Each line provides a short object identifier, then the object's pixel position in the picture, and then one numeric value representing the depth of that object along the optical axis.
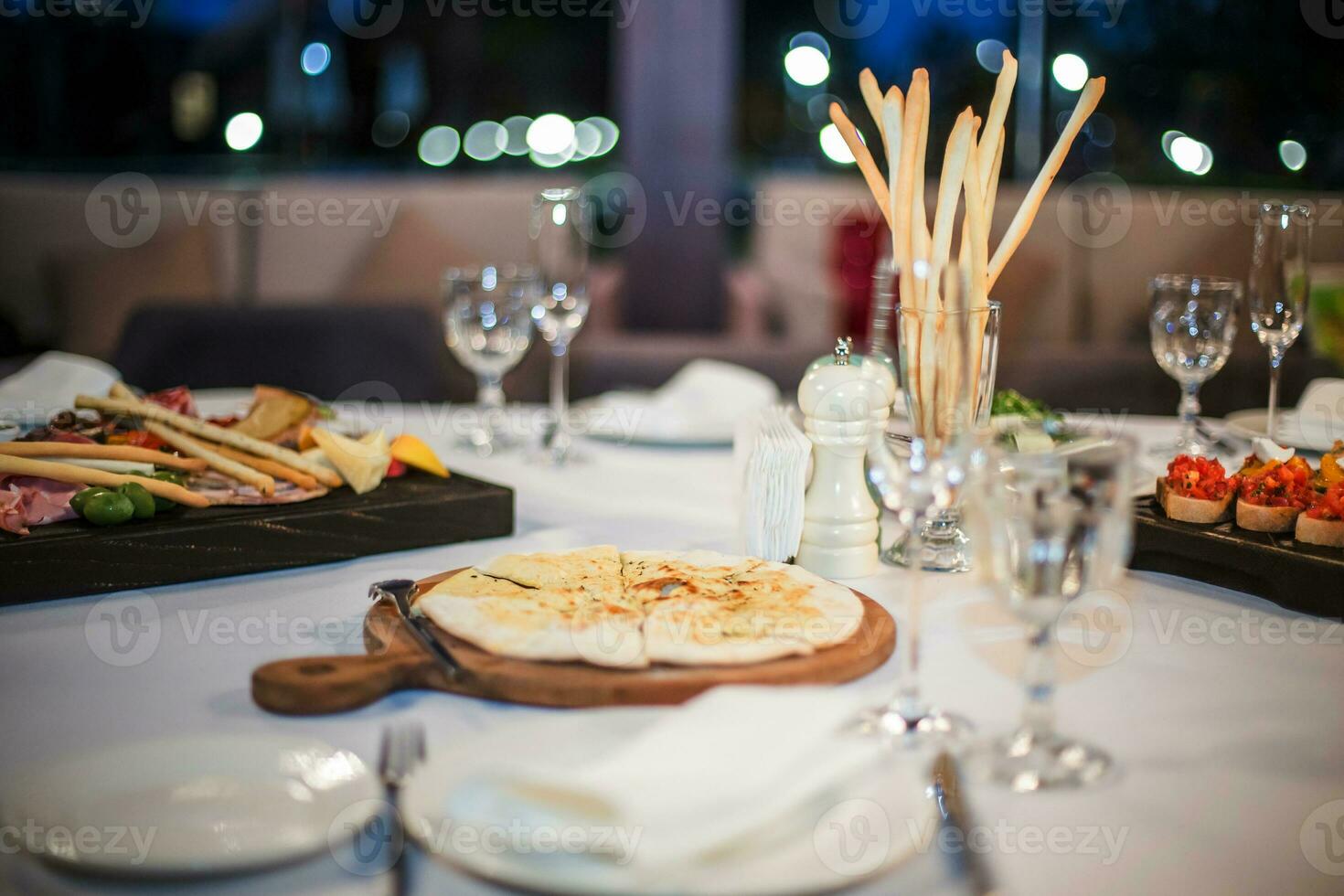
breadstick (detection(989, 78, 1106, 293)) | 1.25
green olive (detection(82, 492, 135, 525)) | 1.15
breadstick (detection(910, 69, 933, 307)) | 1.23
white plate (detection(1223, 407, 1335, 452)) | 1.69
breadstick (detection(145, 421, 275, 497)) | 1.27
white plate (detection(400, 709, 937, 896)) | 0.63
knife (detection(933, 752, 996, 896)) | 0.68
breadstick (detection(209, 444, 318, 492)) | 1.30
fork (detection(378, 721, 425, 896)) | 0.73
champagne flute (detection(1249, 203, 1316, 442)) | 1.57
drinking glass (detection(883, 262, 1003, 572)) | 1.17
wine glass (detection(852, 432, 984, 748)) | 0.82
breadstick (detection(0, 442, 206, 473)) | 1.20
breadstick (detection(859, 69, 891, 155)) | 1.27
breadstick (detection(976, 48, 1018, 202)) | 1.23
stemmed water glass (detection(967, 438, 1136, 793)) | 0.74
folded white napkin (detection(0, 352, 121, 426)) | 1.66
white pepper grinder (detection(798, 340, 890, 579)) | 1.19
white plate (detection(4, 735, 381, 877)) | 0.66
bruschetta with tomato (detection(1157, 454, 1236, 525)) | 1.21
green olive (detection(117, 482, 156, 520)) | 1.17
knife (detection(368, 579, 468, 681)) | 0.90
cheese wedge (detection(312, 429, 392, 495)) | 1.32
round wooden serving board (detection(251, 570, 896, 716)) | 0.86
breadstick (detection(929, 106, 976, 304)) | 1.19
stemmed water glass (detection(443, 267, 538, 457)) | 1.73
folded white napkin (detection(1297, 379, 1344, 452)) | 1.68
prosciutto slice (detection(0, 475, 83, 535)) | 1.13
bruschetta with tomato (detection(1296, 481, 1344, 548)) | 1.11
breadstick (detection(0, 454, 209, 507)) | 1.16
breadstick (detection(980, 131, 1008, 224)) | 1.27
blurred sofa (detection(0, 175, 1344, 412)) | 4.09
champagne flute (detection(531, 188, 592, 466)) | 1.75
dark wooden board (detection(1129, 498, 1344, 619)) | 1.11
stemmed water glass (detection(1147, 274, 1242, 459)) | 1.58
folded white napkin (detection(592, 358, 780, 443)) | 1.87
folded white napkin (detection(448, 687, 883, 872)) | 0.65
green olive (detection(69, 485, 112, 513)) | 1.16
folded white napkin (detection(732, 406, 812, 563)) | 1.18
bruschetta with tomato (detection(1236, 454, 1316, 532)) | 1.17
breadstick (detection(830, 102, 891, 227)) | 1.25
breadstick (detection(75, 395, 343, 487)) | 1.32
